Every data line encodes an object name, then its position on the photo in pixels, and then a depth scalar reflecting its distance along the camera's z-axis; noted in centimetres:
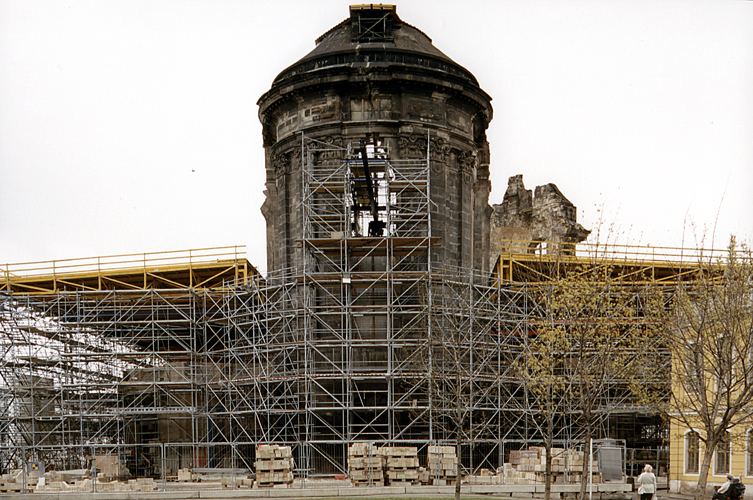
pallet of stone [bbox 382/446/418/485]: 2881
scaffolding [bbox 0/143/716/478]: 3272
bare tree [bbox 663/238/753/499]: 2039
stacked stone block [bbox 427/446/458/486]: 2900
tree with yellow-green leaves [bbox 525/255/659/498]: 2269
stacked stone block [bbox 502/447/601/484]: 2895
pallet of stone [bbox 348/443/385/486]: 2858
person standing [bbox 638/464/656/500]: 2208
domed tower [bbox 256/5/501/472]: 3284
